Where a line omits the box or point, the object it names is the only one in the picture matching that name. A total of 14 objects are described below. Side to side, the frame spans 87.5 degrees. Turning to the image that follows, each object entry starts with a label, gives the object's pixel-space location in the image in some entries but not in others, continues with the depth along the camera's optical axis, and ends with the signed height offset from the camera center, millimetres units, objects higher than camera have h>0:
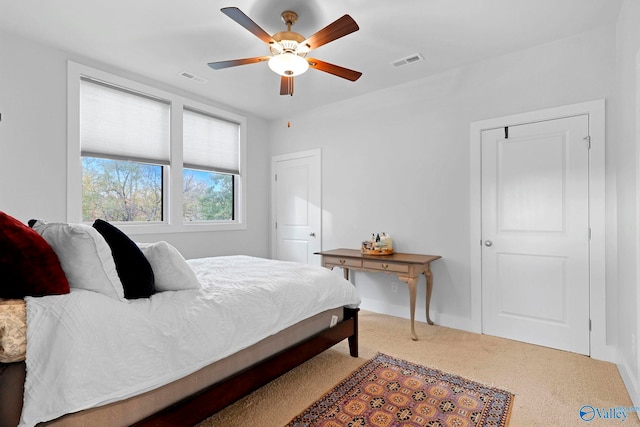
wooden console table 3180 -499
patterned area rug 1896 -1162
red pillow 1326 -207
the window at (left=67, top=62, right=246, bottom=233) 3281 +663
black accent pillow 1622 -239
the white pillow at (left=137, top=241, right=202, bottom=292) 1810 -293
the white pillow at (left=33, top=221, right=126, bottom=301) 1487 -195
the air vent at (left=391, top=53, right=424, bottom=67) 3197 +1527
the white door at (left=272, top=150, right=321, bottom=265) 4676 +132
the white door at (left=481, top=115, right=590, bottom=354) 2824 -156
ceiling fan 2152 +1205
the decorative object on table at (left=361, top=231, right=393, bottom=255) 3648 -333
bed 1210 -581
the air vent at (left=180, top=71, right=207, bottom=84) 3584 +1519
